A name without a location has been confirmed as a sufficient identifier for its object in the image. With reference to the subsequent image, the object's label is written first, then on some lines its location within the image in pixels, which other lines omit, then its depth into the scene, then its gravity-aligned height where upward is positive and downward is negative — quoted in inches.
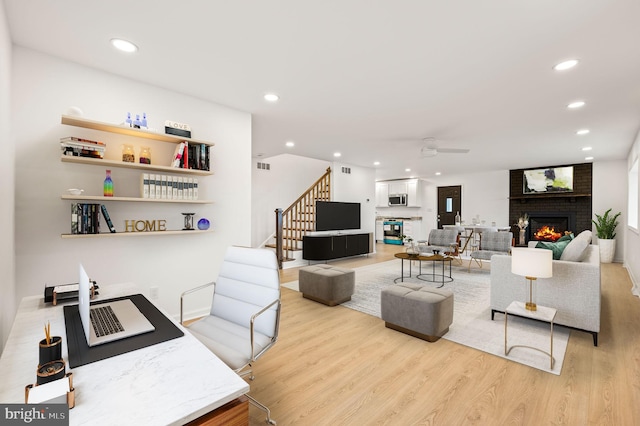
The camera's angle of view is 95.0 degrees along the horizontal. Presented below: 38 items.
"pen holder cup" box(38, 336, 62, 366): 38.4 -18.8
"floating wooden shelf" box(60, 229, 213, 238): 96.1 -8.8
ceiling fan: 201.8 +44.1
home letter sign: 112.5 -6.0
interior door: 397.6 +11.6
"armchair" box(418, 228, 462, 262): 249.6 -27.6
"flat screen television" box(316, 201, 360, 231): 278.4 -4.8
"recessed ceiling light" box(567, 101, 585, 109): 134.5 +50.6
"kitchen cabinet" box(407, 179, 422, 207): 424.8 +26.8
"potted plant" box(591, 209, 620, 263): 280.7 -22.9
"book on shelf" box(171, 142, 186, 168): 117.3 +21.6
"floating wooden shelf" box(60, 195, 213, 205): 95.2 +3.9
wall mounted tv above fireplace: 316.5 +35.8
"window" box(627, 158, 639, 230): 213.9 +11.9
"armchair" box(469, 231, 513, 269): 232.7 -26.6
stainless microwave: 434.9 +17.4
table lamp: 96.8 -17.2
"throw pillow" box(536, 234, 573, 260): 133.9 -16.6
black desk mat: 42.1 -21.0
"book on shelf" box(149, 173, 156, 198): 112.6 +9.6
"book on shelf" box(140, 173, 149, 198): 111.1 +9.5
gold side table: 97.0 -34.8
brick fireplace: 307.3 +5.8
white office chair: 67.9 -25.6
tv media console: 266.4 -33.5
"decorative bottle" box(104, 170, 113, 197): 103.7 +8.1
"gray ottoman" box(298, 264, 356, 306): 154.5 -39.8
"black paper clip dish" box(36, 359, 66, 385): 33.2 -18.9
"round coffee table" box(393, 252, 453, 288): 194.7 -47.7
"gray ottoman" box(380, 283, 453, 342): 112.6 -39.7
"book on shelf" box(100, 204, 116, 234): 102.0 -2.5
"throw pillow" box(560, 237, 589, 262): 124.5 -16.8
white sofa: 110.0 -31.9
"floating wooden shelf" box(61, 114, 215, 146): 95.7 +29.1
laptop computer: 44.1 -20.6
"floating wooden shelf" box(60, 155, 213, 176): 96.7 +16.3
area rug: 102.7 -49.5
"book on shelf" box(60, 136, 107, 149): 94.2 +22.6
